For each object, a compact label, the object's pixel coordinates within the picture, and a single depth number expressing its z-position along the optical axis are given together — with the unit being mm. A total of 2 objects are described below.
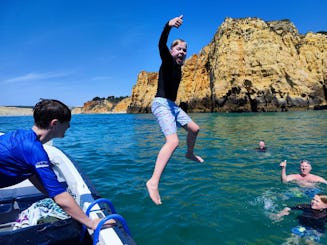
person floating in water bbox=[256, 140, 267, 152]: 12509
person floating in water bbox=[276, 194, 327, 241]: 5215
